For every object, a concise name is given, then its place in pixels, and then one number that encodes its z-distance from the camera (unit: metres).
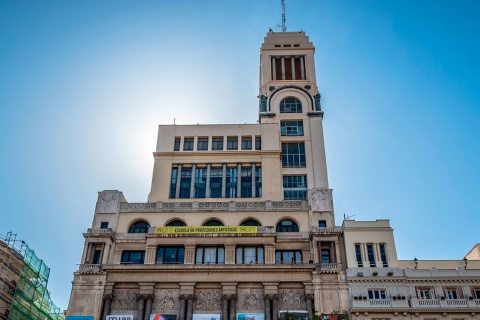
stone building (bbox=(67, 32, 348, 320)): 58.88
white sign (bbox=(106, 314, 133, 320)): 57.34
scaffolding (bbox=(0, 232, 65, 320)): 61.12
